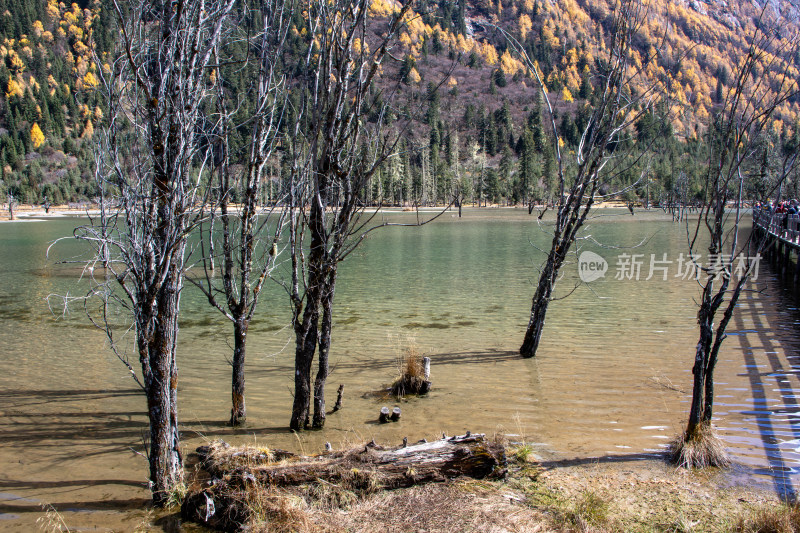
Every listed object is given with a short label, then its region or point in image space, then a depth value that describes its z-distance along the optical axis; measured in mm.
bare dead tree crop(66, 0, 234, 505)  4344
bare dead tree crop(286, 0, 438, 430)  5418
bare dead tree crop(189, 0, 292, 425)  6141
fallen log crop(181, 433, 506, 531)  4660
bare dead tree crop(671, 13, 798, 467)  5164
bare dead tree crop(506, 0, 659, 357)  8562
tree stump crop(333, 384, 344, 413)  7259
